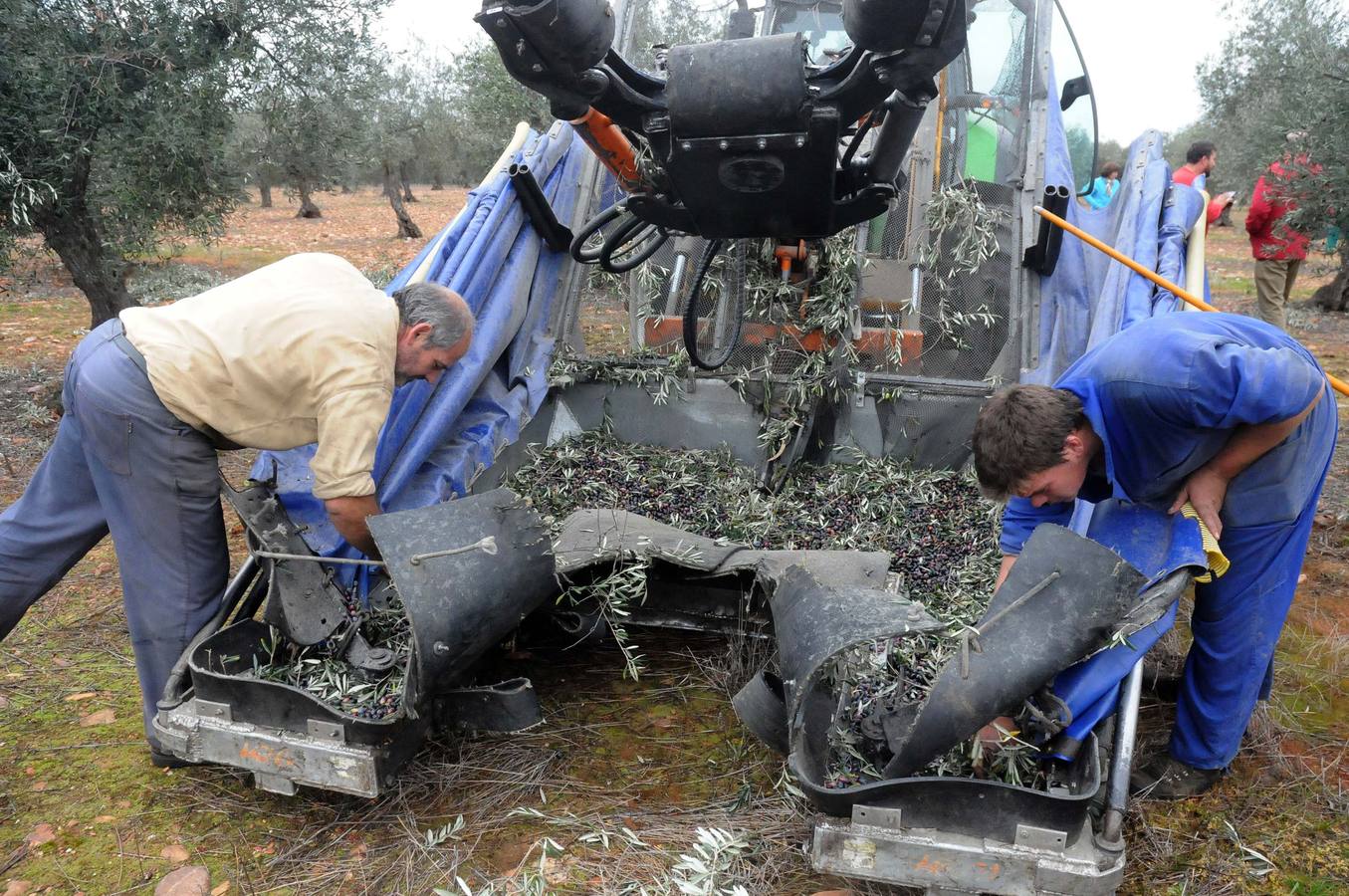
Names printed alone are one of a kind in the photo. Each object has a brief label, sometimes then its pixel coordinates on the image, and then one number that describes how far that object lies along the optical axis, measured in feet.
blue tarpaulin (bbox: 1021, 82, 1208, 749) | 12.08
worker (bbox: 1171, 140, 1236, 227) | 27.58
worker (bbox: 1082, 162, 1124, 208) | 33.47
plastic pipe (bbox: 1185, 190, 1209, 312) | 12.74
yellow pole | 11.49
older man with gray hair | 9.47
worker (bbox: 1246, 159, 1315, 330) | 25.25
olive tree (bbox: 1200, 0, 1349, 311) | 19.40
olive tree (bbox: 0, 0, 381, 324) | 18.83
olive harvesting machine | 7.51
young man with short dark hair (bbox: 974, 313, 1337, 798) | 7.98
